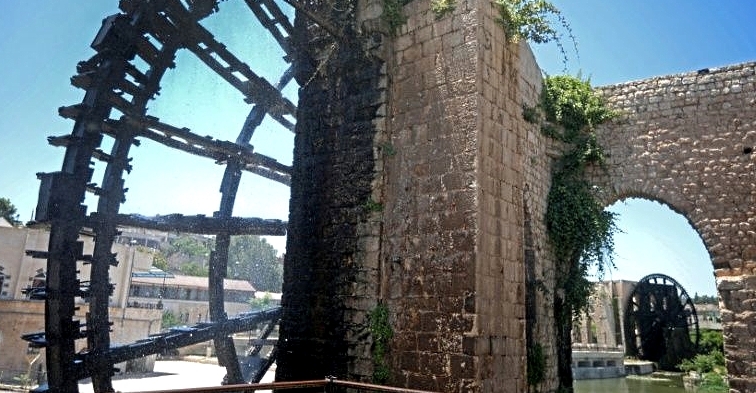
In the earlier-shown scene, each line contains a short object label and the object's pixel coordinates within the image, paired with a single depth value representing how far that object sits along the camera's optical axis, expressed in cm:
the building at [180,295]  3094
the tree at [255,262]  5578
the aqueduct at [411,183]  435
